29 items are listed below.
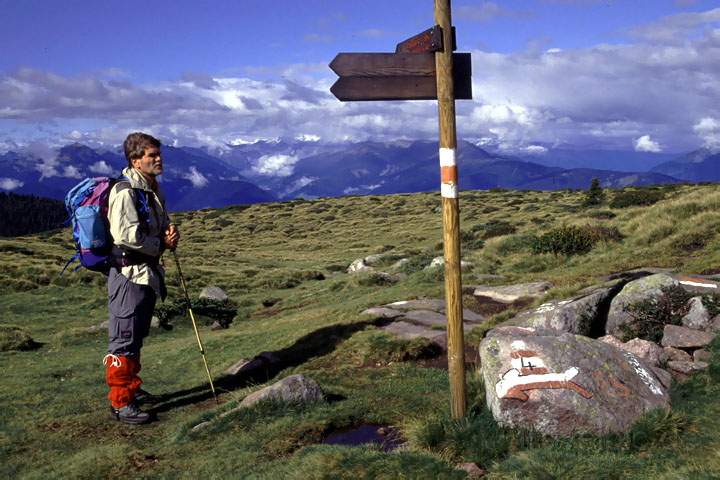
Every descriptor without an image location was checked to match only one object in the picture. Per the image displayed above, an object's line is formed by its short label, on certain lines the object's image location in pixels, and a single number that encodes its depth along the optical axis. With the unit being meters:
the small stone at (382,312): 12.43
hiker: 7.68
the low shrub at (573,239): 19.03
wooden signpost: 5.80
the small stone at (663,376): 6.90
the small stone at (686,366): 7.41
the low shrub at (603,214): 28.56
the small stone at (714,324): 8.52
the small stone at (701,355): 7.71
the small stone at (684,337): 8.16
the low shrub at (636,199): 37.19
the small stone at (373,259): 30.92
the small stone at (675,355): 7.92
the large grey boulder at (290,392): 7.17
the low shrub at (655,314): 9.04
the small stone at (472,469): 4.97
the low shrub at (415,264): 23.28
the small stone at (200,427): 6.81
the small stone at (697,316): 8.79
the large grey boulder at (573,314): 9.49
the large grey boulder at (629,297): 9.37
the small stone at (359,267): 30.31
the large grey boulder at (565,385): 5.71
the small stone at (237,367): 10.09
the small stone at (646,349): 7.94
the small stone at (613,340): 8.60
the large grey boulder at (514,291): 13.22
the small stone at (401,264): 24.67
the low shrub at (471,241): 26.24
